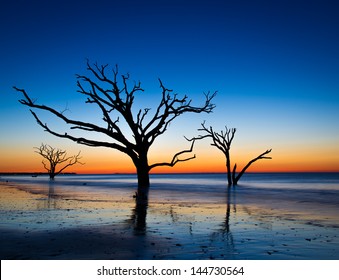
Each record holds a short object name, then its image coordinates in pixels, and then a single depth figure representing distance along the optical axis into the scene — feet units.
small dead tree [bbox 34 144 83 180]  181.85
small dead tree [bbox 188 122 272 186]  103.37
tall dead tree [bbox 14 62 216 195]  76.07
